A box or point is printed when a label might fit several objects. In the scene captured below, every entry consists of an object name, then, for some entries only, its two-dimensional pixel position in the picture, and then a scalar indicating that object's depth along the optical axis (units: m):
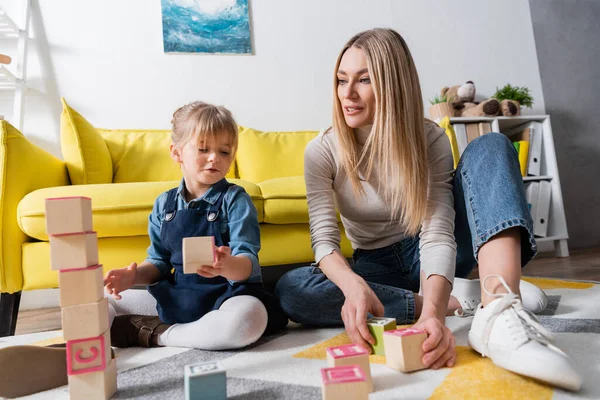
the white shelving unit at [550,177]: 2.29
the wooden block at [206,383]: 0.54
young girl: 0.86
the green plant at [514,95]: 2.41
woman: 0.73
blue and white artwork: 2.27
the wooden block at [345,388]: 0.50
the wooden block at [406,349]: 0.65
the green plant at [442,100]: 2.36
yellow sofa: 1.25
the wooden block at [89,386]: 0.59
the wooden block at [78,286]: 0.58
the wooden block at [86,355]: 0.59
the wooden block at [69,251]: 0.58
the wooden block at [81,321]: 0.58
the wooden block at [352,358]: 0.59
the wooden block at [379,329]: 0.73
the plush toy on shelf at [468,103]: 2.30
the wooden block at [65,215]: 0.58
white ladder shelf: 1.95
